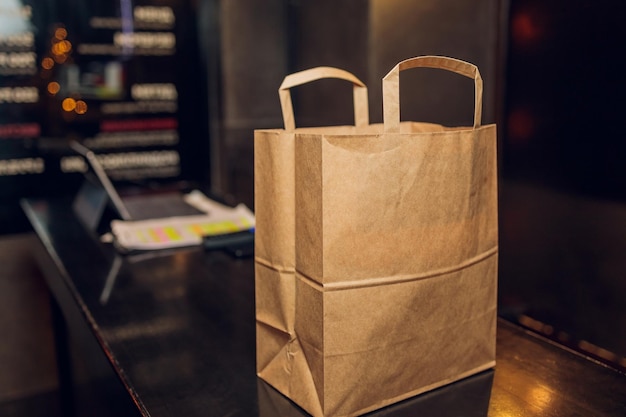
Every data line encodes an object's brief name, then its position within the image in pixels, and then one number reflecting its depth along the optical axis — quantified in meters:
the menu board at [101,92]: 2.74
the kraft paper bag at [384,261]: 0.65
